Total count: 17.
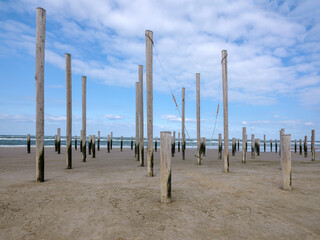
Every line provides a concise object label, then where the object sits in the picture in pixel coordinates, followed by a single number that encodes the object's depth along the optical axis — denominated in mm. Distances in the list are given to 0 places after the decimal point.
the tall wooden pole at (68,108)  9352
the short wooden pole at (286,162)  6059
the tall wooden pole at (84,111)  12375
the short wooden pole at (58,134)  19859
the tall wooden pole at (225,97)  8773
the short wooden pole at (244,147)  12798
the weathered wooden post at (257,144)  19078
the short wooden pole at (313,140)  15508
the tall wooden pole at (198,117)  11503
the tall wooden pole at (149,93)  7641
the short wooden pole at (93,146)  15453
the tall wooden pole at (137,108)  12008
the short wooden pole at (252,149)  17530
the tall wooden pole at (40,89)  6629
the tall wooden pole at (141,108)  10715
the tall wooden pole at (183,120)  15717
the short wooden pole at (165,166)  4691
